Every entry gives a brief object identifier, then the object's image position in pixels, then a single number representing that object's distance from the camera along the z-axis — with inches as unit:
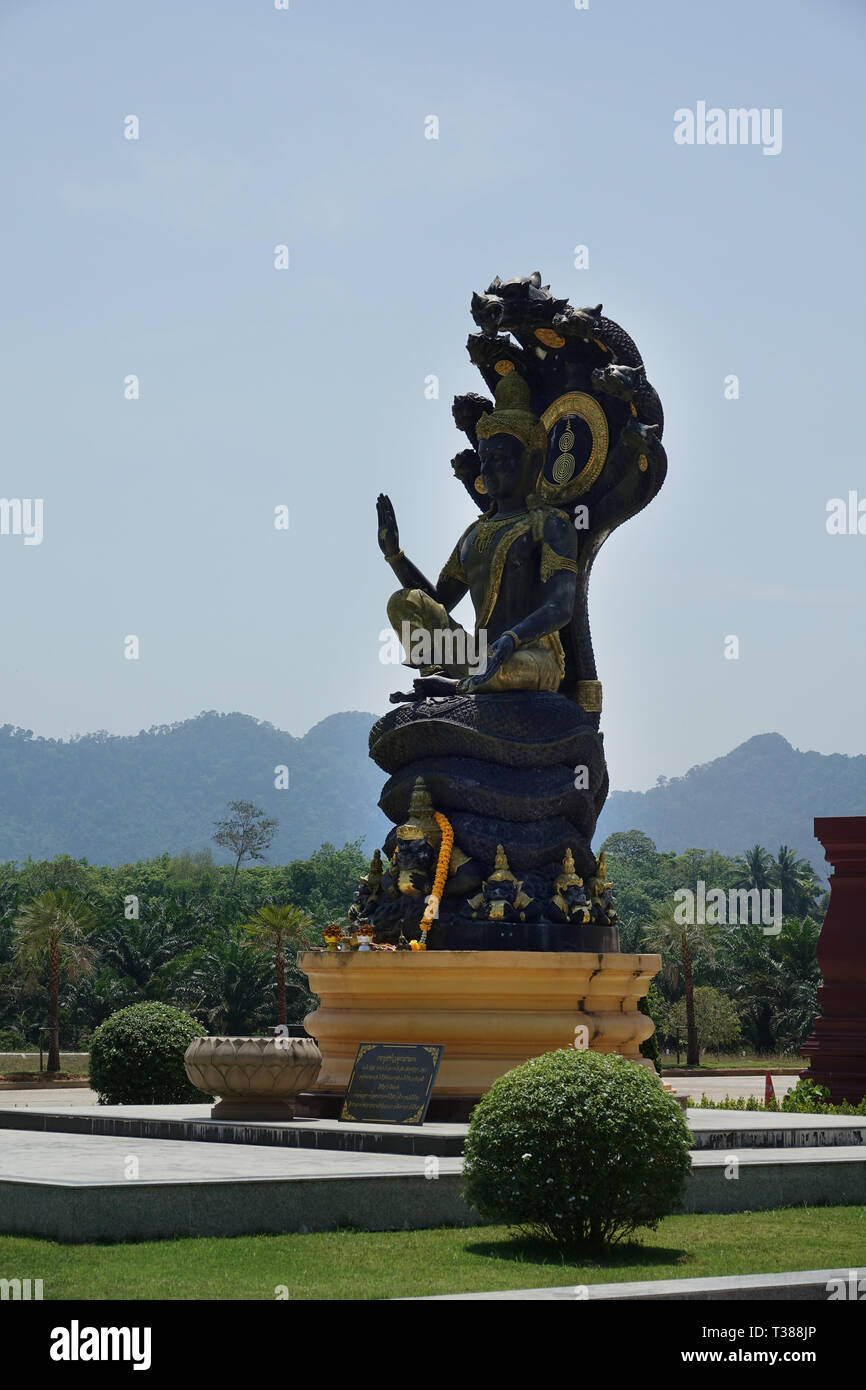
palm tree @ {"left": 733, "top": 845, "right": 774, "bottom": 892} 2807.6
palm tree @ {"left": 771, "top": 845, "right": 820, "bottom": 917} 2800.2
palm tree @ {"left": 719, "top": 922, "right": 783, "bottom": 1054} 1915.6
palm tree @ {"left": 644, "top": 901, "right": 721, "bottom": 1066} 1879.9
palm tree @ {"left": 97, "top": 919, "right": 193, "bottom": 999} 1909.4
